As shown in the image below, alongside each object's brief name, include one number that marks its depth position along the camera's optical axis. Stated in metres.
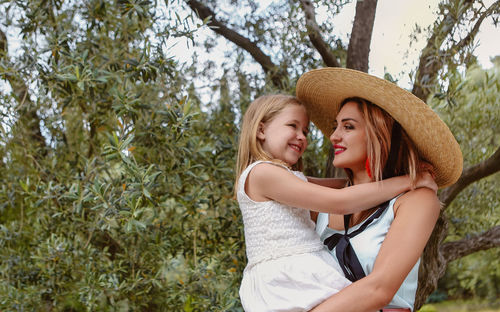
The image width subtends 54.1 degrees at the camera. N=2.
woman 1.93
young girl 2.09
